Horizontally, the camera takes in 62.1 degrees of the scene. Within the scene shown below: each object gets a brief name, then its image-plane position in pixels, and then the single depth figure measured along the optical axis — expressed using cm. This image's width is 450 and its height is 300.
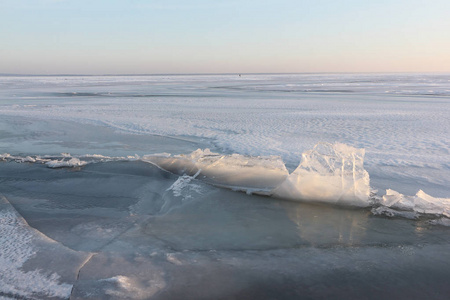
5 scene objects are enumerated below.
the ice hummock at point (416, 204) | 410
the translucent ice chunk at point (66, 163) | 606
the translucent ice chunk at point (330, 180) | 445
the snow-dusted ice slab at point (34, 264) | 260
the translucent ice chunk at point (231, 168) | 516
